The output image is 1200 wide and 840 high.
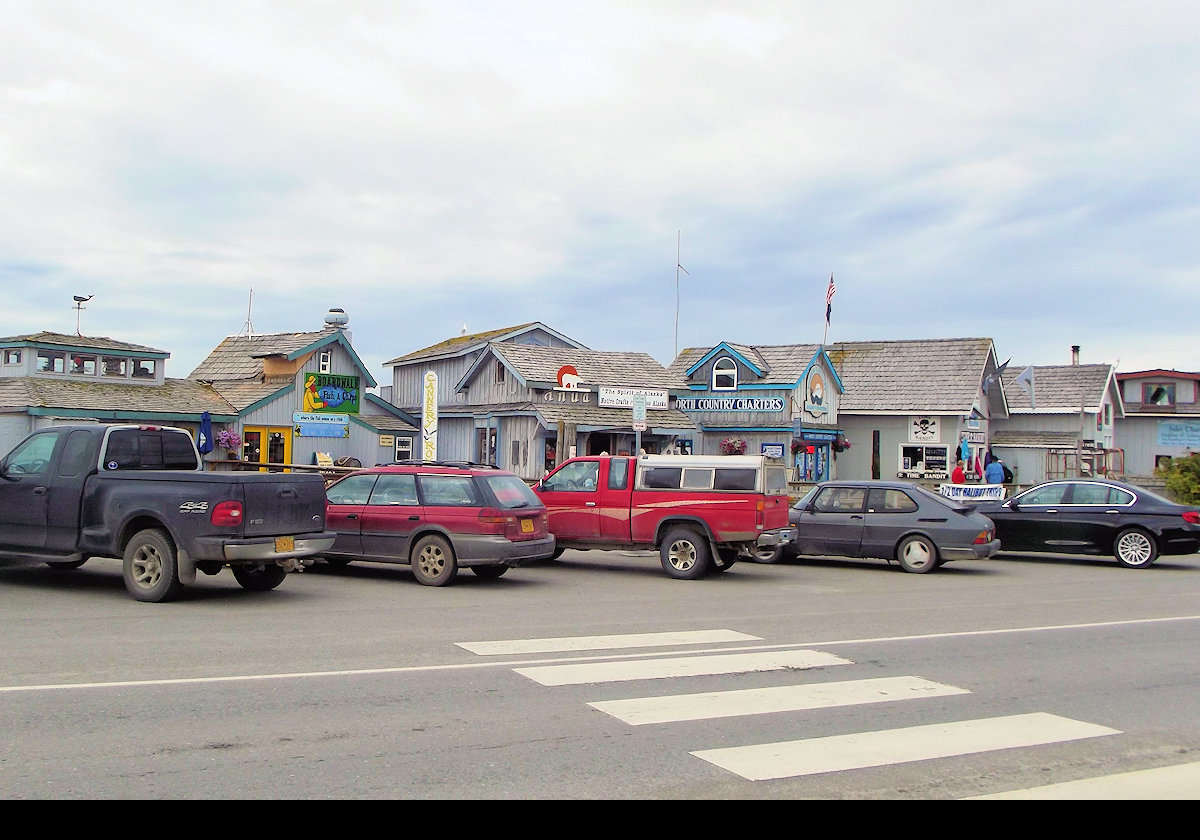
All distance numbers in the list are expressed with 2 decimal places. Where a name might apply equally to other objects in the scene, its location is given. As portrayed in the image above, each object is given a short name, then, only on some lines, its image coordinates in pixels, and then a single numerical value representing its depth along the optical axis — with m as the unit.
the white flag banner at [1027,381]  42.03
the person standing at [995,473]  29.03
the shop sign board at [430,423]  28.33
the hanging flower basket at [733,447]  35.47
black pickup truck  11.60
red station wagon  14.07
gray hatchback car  17.05
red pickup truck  15.68
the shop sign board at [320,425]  34.69
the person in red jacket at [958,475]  29.57
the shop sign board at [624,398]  25.88
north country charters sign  38.41
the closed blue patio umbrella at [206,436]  29.55
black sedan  18.53
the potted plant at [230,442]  32.25
